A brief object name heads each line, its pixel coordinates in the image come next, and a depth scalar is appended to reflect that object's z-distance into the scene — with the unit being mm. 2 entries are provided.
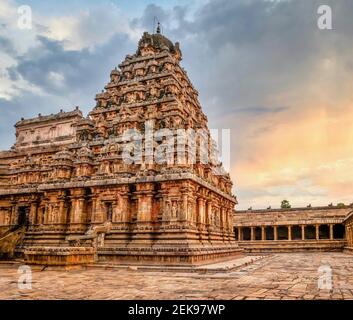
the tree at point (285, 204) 80625
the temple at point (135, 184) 21750
